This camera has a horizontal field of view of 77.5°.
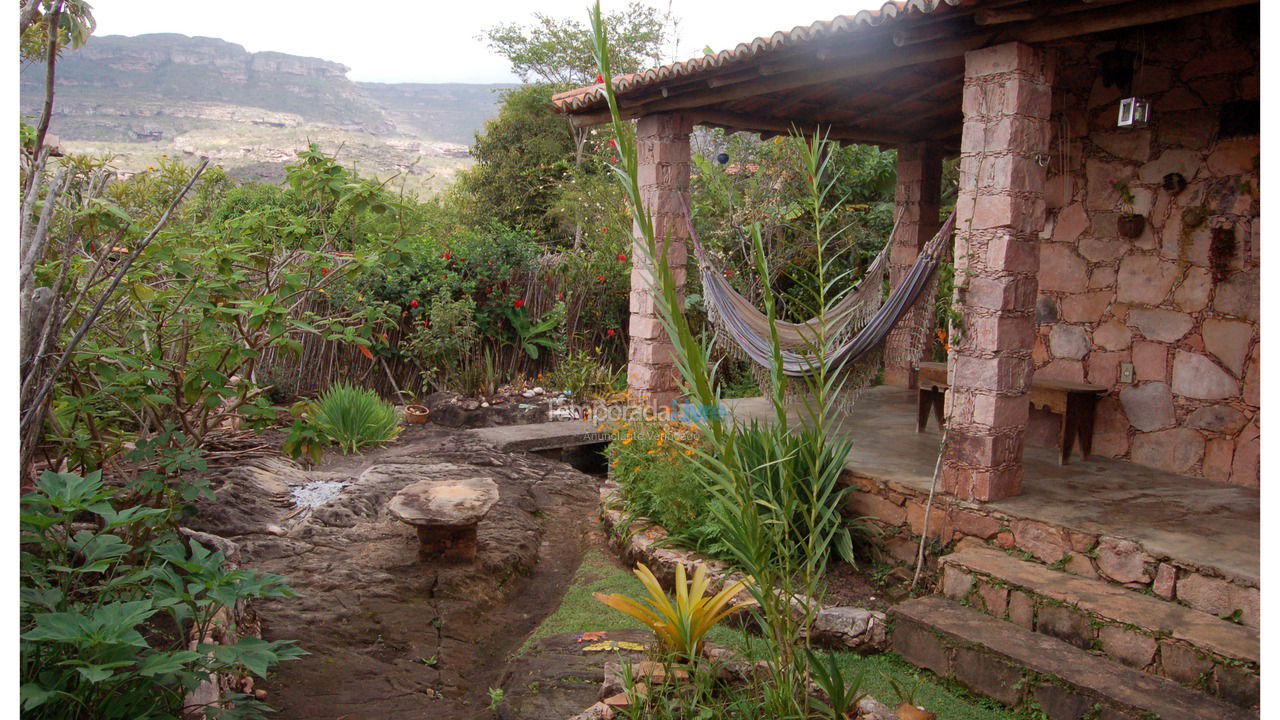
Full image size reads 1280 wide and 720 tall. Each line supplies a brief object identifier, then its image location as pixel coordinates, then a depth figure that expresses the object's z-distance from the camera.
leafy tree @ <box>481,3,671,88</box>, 15.11
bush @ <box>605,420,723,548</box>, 3.93
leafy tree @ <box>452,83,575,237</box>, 13.04
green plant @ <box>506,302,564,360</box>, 7.44
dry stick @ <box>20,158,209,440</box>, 1.79
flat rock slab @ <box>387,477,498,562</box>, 3.69
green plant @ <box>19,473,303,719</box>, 1.59
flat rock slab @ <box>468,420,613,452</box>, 5.76
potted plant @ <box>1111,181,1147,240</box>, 4.25
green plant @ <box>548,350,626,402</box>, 7.15
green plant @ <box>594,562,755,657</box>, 2.31
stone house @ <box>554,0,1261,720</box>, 2.80
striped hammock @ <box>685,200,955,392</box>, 3.77
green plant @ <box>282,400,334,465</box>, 2.88
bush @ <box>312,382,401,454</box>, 5.64
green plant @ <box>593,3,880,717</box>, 1.58
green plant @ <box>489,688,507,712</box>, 2.65
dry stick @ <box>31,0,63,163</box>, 1.74
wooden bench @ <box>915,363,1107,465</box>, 4.19
